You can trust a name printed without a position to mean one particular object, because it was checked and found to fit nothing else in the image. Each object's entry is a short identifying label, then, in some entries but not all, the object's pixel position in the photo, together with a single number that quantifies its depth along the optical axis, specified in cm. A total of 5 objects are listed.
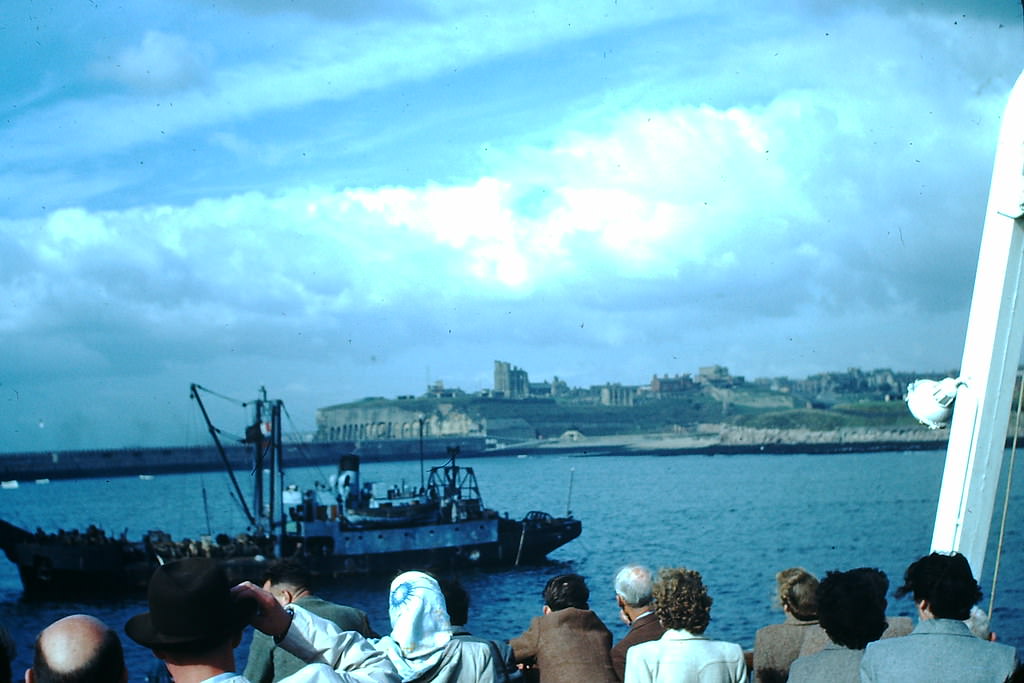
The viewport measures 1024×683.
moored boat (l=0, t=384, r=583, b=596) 5825
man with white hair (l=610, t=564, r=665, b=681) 509
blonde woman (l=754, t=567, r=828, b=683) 489
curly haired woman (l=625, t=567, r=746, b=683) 450
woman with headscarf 402
